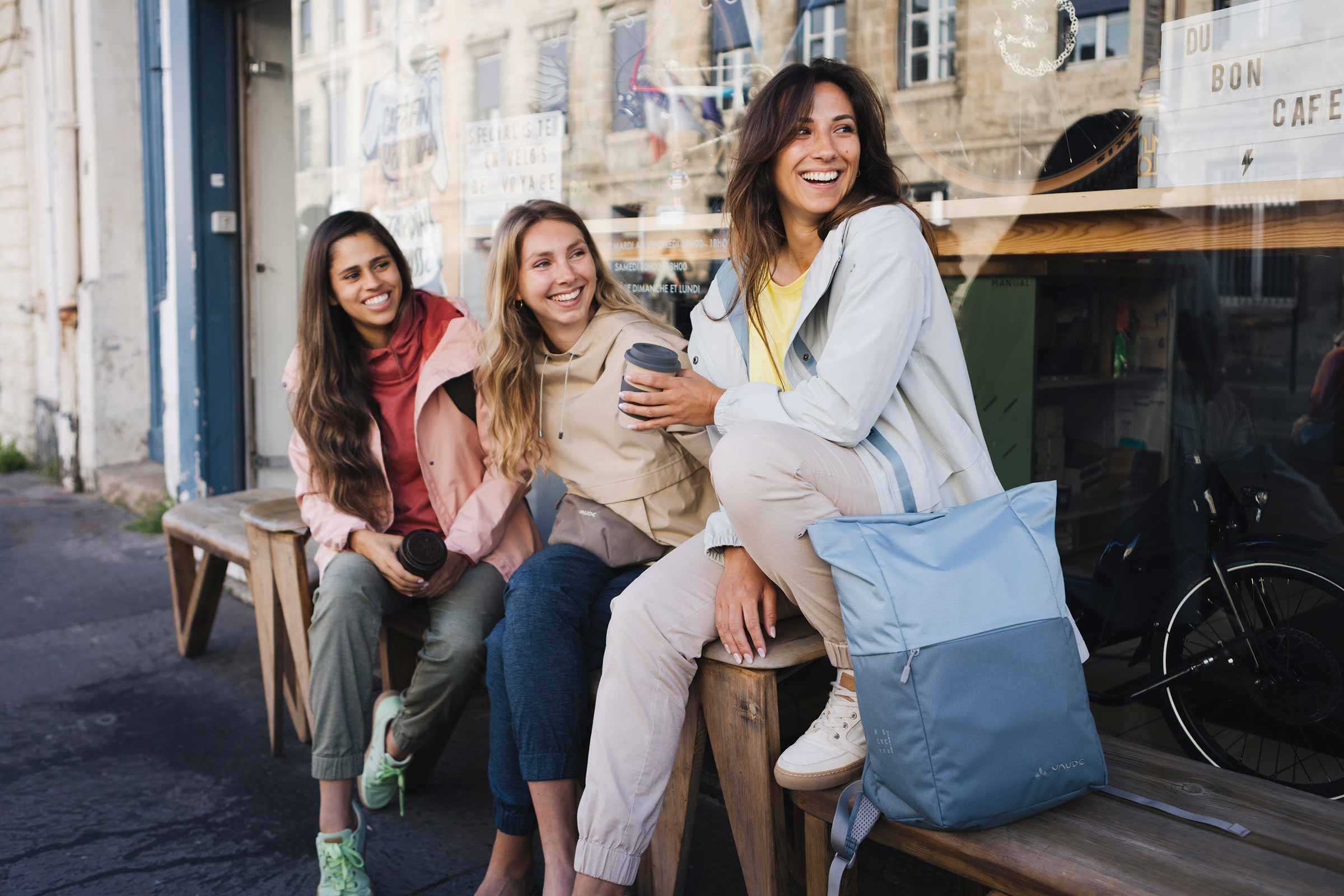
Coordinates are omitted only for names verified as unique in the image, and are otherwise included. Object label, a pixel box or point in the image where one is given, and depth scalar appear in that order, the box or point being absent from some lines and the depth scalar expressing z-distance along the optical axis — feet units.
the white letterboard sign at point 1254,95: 6.80
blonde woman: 7.41
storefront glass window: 7.11
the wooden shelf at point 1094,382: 8.07
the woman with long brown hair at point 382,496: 8.62
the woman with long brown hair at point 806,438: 6.29
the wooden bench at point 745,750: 6.56
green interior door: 8.79
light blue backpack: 5.31
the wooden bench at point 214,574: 11.07
